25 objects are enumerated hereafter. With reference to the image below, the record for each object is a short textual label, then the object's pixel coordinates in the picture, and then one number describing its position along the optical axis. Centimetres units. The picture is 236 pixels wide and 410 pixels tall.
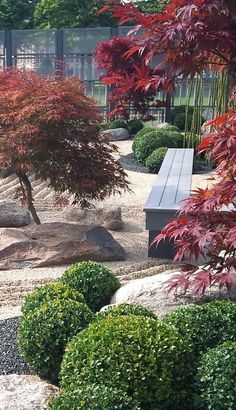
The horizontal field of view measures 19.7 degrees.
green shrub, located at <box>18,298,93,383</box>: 342
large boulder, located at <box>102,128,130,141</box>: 1512
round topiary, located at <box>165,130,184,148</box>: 1223
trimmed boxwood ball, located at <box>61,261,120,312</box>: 421
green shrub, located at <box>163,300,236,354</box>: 329
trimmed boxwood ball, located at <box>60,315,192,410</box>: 285
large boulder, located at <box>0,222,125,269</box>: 586
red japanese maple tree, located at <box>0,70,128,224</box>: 597
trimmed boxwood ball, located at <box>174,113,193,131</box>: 1633
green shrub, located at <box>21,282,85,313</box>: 380
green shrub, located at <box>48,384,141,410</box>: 260
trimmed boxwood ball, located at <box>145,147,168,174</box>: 1077
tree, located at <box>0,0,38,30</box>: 2817
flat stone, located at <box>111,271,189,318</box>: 383
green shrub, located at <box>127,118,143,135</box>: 1617
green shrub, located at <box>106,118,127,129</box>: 1619
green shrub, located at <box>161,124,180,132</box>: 1364
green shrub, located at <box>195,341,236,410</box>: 286
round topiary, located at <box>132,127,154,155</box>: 1230
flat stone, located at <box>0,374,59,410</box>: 293
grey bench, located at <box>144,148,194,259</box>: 570
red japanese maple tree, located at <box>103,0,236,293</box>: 298
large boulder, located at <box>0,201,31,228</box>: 694
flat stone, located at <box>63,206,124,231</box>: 706
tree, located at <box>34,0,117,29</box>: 2597
